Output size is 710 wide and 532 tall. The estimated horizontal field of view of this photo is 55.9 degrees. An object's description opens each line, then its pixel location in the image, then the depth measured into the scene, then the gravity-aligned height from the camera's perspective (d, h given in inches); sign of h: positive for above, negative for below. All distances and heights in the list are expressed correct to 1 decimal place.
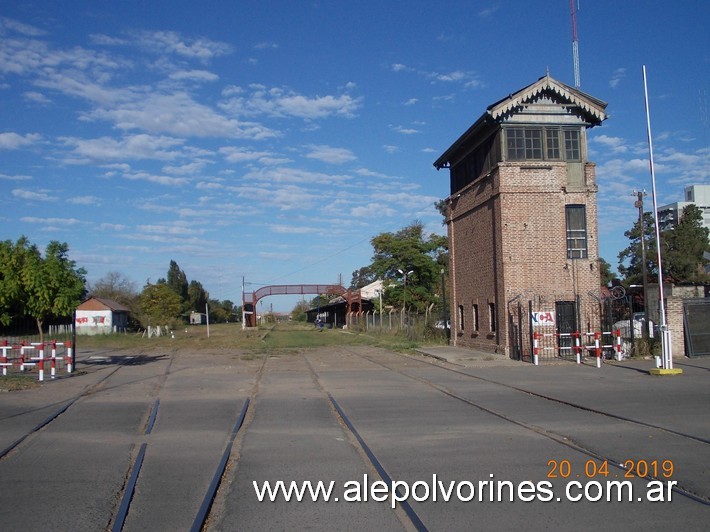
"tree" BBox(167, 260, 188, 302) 4781.0 +307.5
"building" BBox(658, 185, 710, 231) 4529.0 +850.9
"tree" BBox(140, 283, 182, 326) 2978.1 +85.0
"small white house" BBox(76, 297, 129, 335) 2888.8 +30.3
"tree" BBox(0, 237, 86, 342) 921.5 +54.9
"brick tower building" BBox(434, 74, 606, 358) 1083.9 +172.5
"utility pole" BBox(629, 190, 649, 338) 1070.3 +100.7
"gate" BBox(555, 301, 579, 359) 1090.1 -5.6
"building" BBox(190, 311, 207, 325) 4785.9 +25.6
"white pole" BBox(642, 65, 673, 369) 776.9 +2.0
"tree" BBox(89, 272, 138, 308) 4079.7 +200.4
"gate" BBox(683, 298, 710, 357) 1011.3 -20.7
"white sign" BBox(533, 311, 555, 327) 1043.9 -6.4
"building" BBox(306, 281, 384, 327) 3176.7 +69.6
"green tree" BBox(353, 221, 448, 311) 2463.1 +179.8
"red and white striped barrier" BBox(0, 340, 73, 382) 798.2 -45.0
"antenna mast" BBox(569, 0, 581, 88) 1198.5 +447.5
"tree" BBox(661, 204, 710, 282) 2185.0 +219.6
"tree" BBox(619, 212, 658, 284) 2420.9 +232.7
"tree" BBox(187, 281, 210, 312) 5136.3 +201.2
